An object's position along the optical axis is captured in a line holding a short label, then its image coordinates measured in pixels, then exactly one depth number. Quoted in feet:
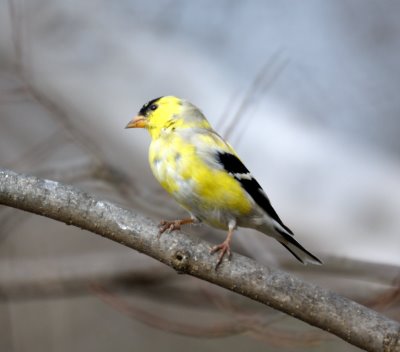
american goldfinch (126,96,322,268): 13.44
